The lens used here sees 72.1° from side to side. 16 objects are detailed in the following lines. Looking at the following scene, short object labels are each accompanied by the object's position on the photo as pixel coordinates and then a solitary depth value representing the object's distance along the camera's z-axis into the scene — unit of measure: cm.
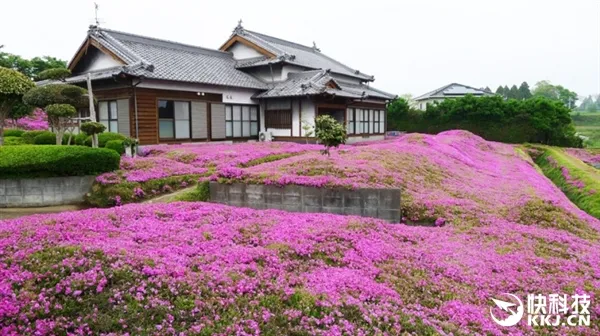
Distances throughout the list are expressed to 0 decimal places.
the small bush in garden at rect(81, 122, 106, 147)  1515
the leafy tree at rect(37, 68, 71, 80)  1672
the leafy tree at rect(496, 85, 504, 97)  10888
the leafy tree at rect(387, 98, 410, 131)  4766
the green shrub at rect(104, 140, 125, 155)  1669
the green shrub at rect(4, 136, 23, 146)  1712
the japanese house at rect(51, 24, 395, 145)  2142
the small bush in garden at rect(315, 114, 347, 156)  1301
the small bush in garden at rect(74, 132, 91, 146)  1780
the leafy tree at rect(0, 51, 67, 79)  3093
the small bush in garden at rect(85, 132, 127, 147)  1767
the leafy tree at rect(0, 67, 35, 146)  1584
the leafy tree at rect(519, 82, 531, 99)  10325
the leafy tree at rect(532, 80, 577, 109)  10512
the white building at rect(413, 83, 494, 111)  8056
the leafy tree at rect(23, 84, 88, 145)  1555
